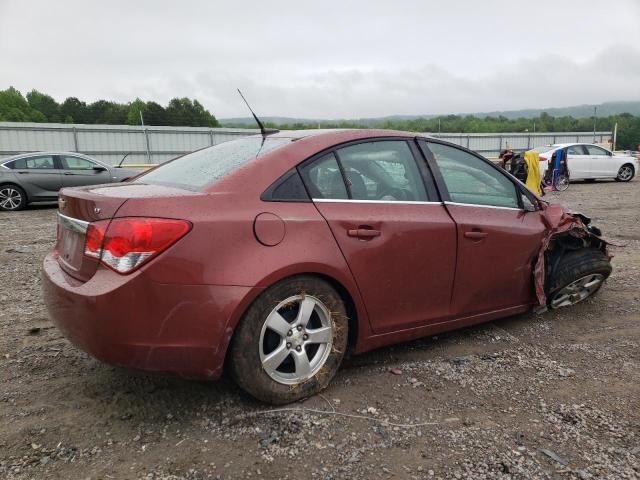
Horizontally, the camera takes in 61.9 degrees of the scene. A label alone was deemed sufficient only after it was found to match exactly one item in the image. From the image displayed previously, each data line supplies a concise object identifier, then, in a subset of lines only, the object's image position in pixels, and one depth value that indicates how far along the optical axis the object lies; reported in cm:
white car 1812
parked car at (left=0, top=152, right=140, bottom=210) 1191
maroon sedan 246
